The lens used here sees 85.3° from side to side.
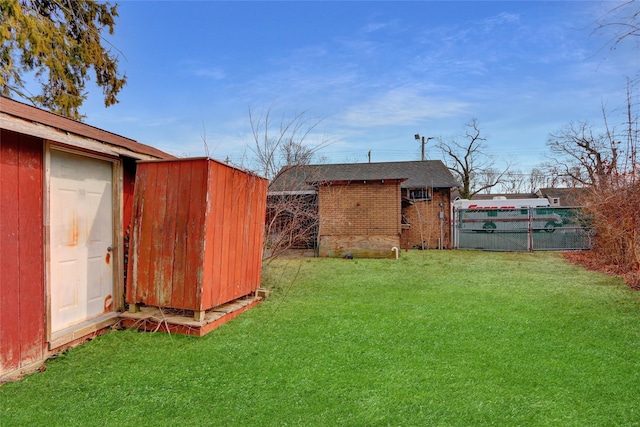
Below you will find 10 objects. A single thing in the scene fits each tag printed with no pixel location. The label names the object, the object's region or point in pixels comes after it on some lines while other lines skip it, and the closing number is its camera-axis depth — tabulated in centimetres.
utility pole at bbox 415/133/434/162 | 2578
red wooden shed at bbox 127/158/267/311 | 432
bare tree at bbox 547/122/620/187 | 889
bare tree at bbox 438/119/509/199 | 2903
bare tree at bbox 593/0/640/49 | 296
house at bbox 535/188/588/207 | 2926
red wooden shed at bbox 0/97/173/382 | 307
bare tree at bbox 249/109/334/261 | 740
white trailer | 1355
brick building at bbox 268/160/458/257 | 1198
